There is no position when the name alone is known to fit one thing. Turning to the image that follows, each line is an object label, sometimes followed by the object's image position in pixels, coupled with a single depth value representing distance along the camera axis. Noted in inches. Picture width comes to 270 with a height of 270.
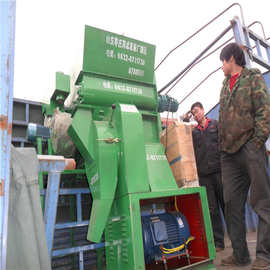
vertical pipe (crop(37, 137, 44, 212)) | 69.6
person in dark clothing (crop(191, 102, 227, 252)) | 98.1
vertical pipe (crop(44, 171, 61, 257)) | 56.4
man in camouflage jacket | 60.3
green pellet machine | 63.1
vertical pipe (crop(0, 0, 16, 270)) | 33.5
